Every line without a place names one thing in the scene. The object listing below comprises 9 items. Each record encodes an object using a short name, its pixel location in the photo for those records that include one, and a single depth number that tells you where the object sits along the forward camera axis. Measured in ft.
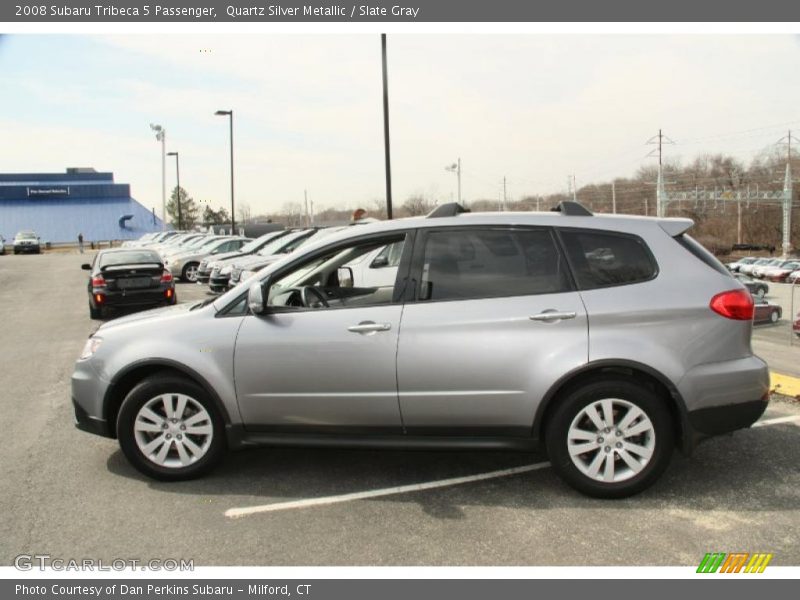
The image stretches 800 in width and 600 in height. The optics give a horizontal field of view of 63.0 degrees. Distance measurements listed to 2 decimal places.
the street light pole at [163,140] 186.70
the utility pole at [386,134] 49.78
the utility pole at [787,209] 251.00
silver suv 12.92
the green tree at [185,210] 336.82
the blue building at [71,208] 261.85
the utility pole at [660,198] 209.51
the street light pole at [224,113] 112.88
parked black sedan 42.29
